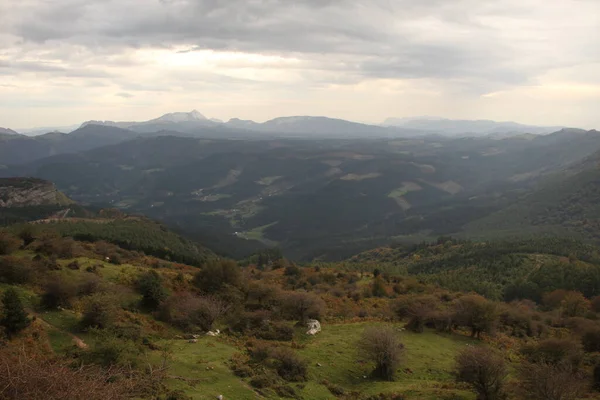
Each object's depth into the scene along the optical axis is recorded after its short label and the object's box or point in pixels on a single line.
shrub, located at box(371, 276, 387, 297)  74.88
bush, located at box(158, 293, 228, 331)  36.58
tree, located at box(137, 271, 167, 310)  39.94
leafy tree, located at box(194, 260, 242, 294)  50.12
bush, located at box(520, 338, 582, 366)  33.94
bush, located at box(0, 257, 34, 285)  35.31
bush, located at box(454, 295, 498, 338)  45.41
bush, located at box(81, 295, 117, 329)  30.06
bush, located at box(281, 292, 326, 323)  44.97
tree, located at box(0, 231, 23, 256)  43.41
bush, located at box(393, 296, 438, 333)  45.88
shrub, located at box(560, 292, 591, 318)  66.50
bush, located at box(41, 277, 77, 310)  32.69
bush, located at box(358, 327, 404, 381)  31.97
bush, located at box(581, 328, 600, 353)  40.64
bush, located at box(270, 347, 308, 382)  28.36
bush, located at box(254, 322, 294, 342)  38.00
